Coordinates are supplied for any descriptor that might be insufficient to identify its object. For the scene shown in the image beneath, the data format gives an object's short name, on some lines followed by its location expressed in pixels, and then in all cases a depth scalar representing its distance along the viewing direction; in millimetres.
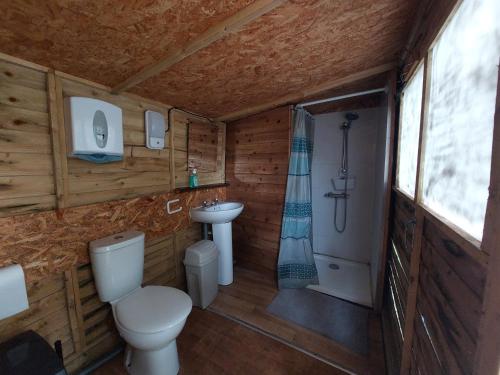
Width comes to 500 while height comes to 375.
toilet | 1212
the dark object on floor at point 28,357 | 892
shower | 2637
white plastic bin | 1982
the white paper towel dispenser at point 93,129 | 1278
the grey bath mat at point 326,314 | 1671
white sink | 2102
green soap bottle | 2264
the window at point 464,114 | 559
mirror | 2273
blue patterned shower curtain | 2262
